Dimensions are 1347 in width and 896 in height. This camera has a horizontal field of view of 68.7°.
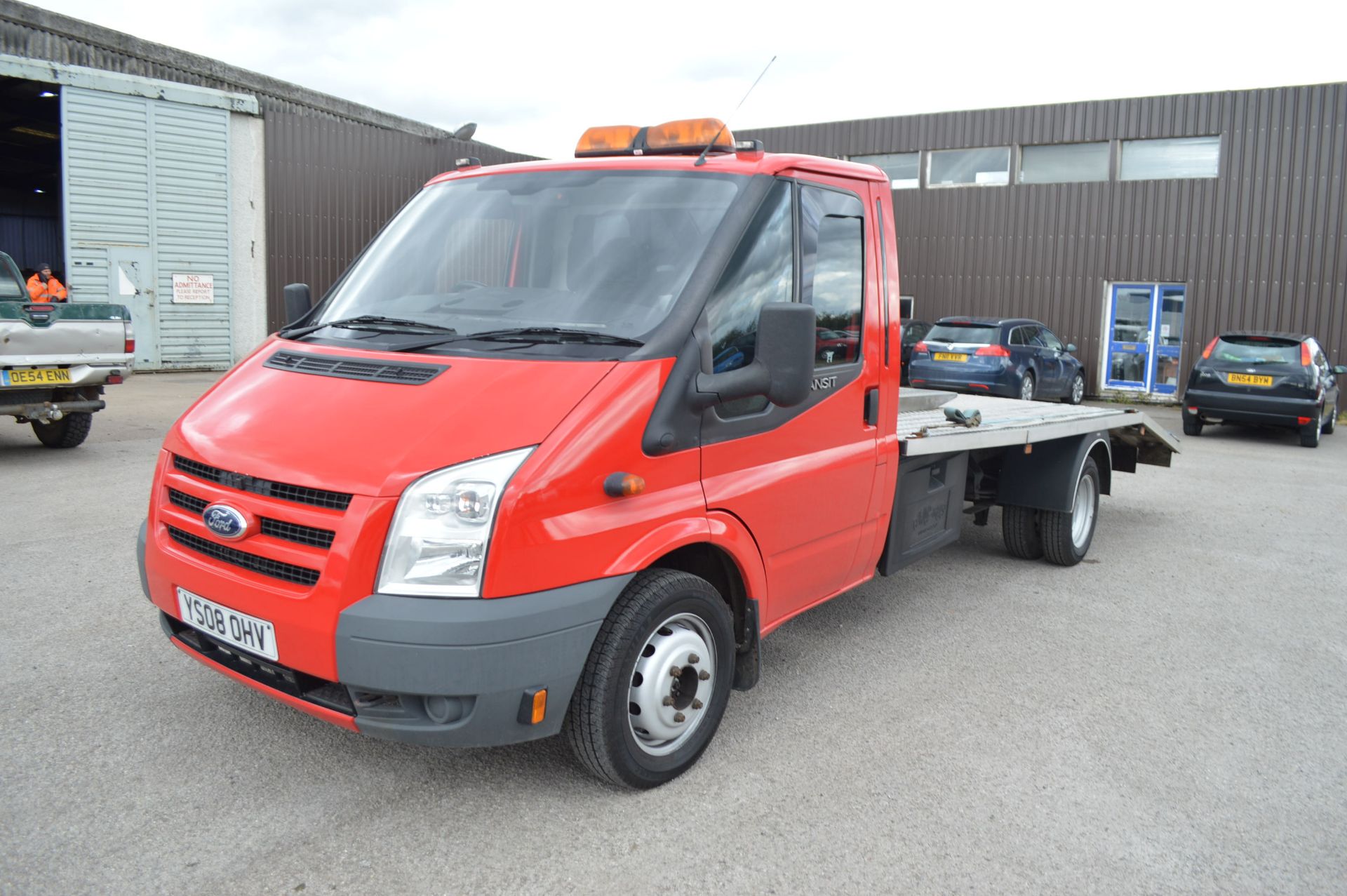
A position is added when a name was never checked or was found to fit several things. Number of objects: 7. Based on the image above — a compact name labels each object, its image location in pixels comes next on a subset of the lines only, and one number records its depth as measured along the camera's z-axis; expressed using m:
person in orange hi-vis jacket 13.19
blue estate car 16.30
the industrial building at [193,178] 16.70
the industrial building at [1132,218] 18.91
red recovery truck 2.78
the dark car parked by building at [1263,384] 13.65
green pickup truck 8.70
